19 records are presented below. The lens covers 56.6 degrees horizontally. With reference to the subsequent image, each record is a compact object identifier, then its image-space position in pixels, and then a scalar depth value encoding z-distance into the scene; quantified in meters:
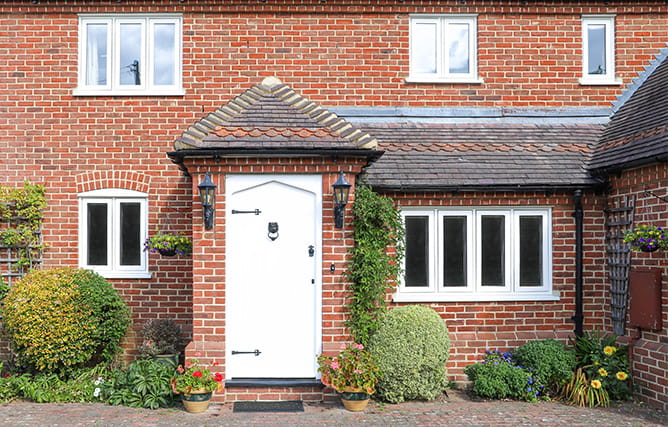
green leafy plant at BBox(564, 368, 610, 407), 8.22
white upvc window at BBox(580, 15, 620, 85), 10.64
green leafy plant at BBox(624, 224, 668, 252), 7.82
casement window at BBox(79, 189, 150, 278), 9.90
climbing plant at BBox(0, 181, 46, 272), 9.61
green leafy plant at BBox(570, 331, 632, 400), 8.41
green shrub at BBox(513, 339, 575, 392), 8.45
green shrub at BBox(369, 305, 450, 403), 8.10
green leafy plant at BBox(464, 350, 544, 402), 8.36
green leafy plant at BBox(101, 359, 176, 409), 8.02
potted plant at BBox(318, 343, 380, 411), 7.75
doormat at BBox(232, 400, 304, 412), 7.78
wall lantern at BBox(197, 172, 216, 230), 7.92
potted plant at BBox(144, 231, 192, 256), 9.21
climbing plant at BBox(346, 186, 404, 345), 8.16
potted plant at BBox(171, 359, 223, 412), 7.68
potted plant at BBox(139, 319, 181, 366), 8.84
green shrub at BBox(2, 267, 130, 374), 8.52
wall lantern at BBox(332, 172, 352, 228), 7.92
